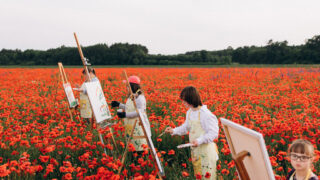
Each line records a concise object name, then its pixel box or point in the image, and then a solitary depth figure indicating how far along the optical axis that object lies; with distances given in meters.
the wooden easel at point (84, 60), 4.10
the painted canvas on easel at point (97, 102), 4.03
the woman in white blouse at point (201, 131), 2.78
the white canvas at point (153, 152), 2.67
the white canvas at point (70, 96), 5.78
